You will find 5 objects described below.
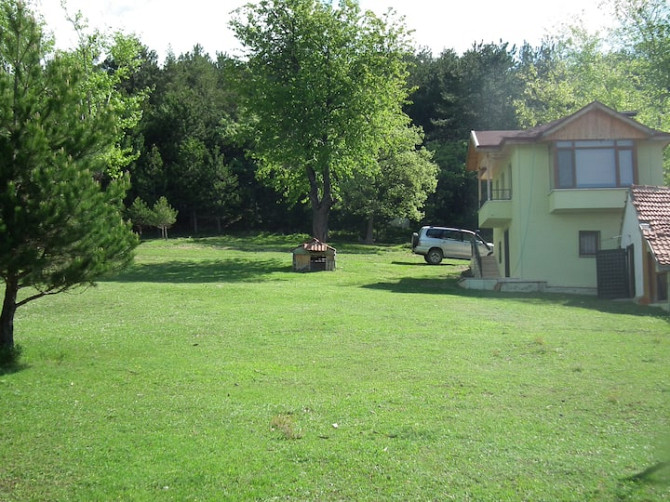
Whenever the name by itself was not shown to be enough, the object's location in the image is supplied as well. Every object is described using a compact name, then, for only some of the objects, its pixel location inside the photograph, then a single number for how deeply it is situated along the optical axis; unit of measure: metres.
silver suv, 36.78
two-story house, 25.27
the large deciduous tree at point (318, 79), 32.50
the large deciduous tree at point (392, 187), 49.19
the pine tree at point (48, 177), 10.63
